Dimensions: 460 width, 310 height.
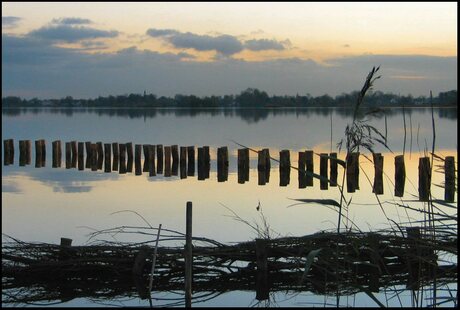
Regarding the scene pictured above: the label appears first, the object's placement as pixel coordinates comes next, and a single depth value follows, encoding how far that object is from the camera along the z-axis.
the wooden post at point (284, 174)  17.73
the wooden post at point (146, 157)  20.89
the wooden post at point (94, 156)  22.48
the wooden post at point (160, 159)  20.87
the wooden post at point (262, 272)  7.36
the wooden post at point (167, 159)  20.58
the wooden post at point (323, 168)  17.27
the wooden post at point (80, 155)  22.59
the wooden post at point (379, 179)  15.55
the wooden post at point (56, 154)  23.20
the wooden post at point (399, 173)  16.31
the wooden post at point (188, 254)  6.07
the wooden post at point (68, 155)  23.02
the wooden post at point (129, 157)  21.83
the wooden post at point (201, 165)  19.40
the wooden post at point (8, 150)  24.55
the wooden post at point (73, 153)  23.00
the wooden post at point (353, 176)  16.58
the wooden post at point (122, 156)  21.70
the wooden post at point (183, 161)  20.31
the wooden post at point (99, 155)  22.45
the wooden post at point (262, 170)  18.09
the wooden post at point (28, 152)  24.26
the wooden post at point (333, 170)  17.92
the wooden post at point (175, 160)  20.62
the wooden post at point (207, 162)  19.56
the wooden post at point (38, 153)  23.69
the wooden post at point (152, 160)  20.66
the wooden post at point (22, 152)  24.10
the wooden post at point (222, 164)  18.98
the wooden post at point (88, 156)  22.59
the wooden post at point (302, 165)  17.48
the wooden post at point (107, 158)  21.99
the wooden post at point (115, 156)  21.91
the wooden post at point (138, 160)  20.78
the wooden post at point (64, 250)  7.64
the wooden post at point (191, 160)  20.50
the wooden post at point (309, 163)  17.52
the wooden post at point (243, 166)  18.53
